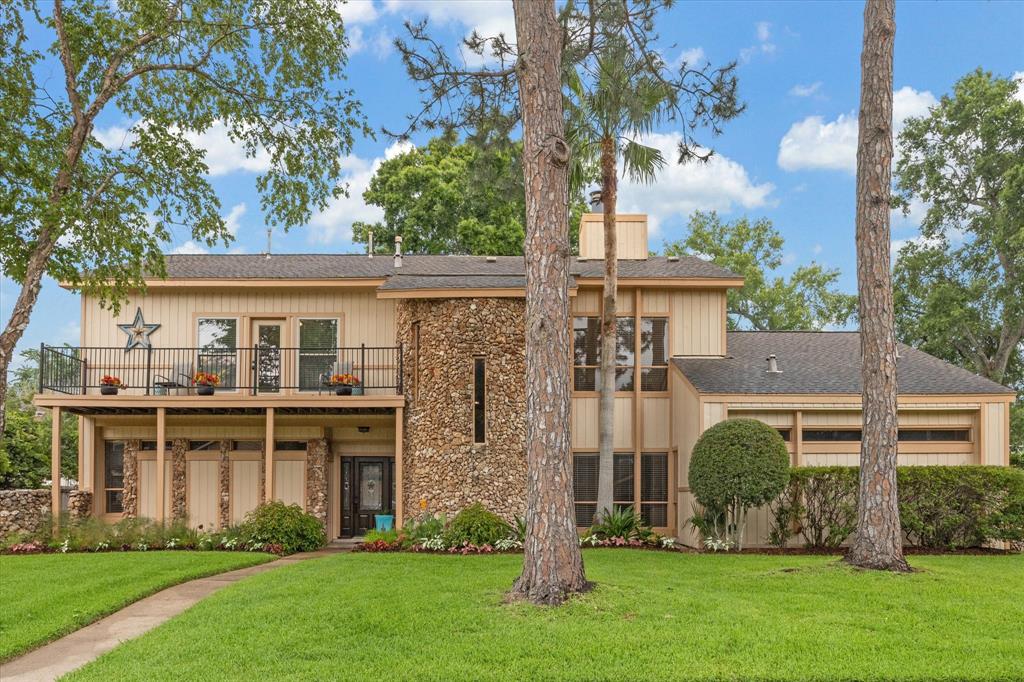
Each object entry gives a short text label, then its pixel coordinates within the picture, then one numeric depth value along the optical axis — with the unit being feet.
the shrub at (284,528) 48.11
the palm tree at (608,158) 49.24
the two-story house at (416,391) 48.47
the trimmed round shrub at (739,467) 42.22
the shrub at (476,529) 44.83
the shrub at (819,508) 44.65
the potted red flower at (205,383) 52.49
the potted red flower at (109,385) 52.39
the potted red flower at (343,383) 52.19
